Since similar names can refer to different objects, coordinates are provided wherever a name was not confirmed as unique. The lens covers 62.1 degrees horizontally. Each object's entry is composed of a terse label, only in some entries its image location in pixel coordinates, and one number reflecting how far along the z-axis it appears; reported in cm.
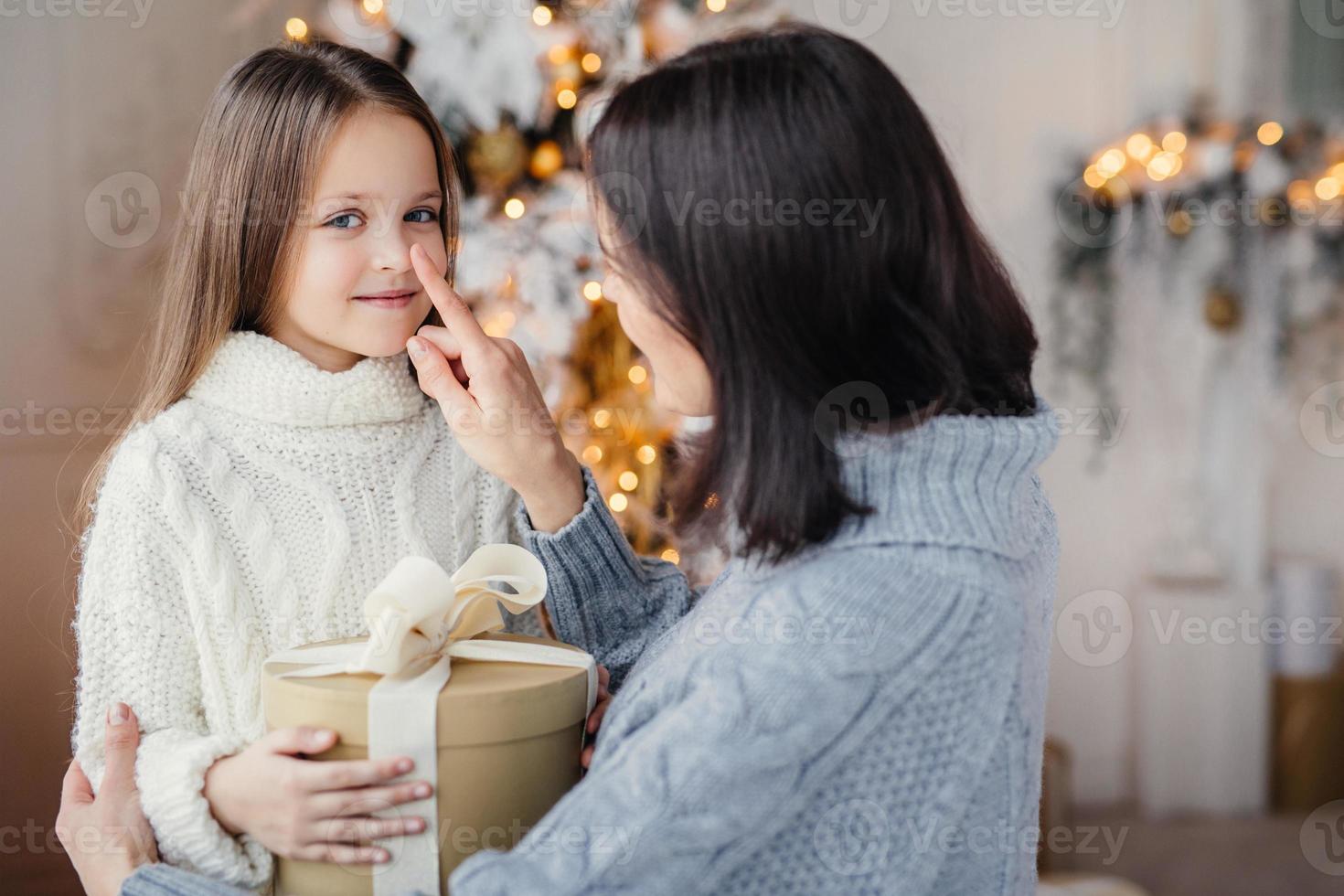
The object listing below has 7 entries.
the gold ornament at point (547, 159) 243
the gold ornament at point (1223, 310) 269
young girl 114
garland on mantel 260
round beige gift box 89
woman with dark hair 80
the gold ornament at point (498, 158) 241
